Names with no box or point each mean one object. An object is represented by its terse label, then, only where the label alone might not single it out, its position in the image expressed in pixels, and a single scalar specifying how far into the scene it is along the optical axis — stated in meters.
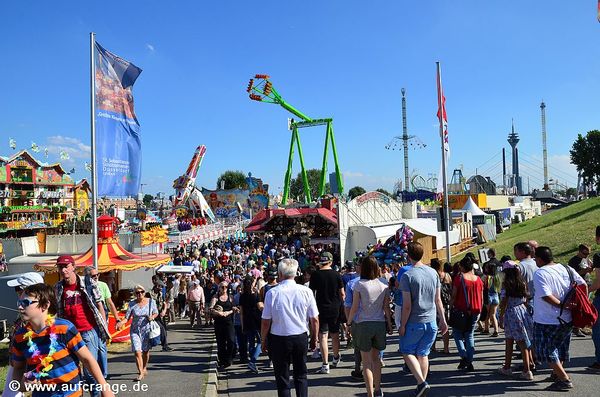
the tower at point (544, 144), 135.10
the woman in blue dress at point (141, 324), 6.92
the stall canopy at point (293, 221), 34.00
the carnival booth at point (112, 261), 10.86
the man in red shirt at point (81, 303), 5.23
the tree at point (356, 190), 127.06
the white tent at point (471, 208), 35.69
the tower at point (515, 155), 157.07
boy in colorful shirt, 3.10
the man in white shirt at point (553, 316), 5.30
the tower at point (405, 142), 105.26
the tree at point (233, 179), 99.93
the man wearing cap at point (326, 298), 6.80
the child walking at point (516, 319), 5.83
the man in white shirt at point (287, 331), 4.51
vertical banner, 8.92
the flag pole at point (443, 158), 11.84
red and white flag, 12.97
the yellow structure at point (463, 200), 52.03
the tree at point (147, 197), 178.73
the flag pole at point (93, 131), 8.56
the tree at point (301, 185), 110.28
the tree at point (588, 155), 65.00
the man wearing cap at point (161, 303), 8.80
